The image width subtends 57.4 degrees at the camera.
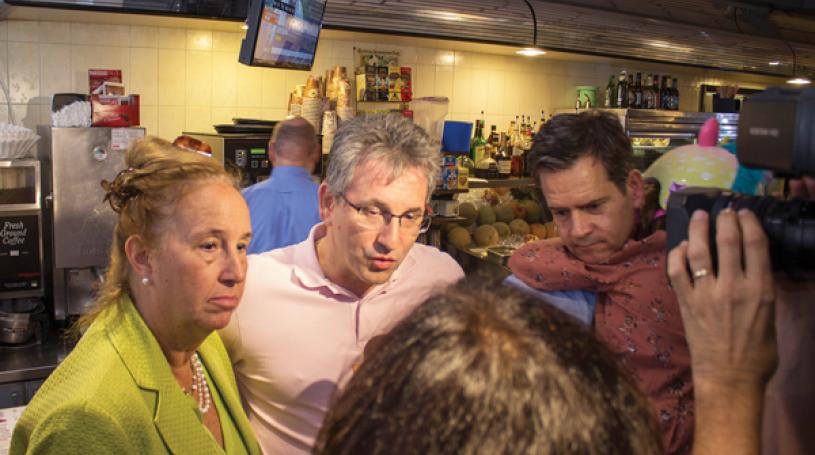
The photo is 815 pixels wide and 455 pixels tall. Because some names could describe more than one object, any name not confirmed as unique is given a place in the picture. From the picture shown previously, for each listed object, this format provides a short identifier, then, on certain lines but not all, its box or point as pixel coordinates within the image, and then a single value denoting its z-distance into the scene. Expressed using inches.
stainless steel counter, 141.6
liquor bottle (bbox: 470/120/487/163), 221.6
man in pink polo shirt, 67.6
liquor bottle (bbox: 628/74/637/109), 255.1
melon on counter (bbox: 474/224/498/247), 202.4
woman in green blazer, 51.6
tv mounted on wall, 144.7
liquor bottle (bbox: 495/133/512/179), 218.8
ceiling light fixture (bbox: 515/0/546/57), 197.5
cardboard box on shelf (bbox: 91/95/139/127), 156.8
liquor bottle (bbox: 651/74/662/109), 259.7
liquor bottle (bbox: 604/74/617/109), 258.5
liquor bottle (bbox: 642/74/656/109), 258.2
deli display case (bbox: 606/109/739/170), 238.2
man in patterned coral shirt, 61.3
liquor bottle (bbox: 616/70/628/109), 254.7
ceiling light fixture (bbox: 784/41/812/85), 263.1
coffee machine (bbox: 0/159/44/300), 146.9
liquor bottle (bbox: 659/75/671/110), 261.7
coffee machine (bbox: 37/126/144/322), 153.2
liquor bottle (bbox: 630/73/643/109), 256.2
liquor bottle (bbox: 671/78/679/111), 263.6
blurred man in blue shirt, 138.4
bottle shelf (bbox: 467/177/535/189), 207.2
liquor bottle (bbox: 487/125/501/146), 230.5
